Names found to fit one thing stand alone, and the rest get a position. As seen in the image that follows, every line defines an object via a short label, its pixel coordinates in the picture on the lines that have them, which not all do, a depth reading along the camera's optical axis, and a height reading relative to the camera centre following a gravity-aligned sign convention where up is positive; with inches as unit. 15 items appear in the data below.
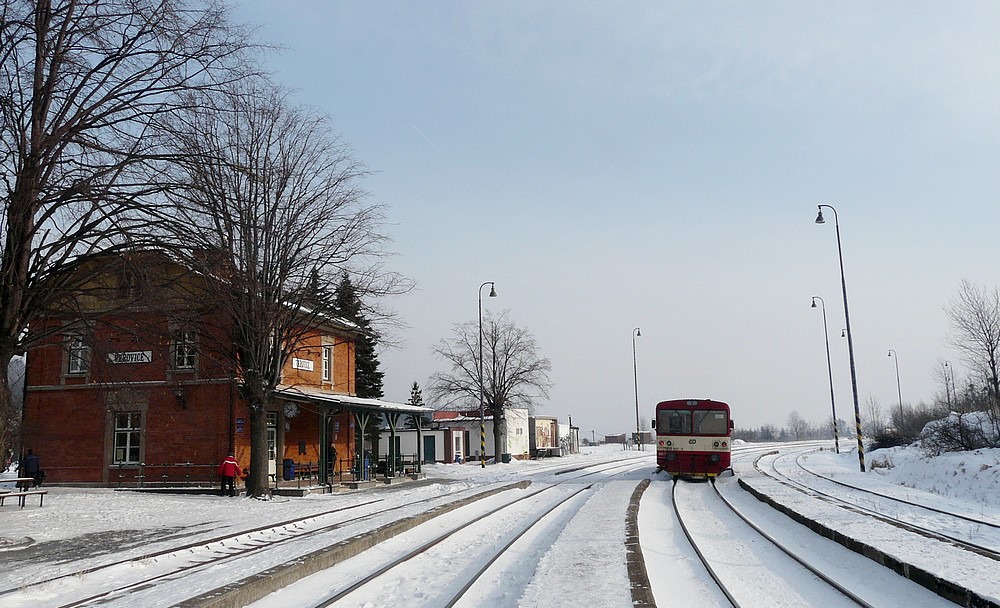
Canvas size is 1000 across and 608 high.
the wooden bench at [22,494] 745.6 -51.6
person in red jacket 969.5 -46.3
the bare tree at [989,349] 1533.0 +125.5
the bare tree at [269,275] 916.6 +194.4
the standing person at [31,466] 1023.6 -32.1
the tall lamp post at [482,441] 1653.5 -27.8
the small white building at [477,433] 2210.6 -14.9
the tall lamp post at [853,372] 1272.1 +76.1
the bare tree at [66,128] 470.3 +197.2
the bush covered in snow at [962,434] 1274.6 -34.8
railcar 1123.3 -23.7
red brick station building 1071.0 +26.2
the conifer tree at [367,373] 2298.5 +174.1
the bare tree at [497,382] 1974.7 +116.9
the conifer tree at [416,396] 3260.3 +143.5
